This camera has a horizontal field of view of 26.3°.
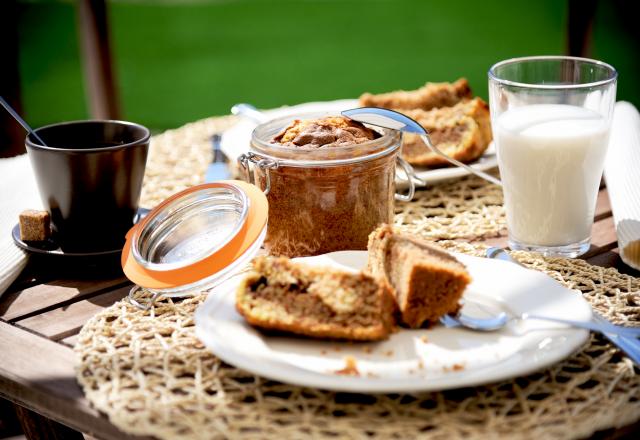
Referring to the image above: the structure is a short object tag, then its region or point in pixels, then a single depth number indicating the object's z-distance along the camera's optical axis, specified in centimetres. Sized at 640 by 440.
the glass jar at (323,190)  86
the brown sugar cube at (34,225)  90
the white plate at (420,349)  71
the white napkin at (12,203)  88
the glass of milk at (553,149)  87
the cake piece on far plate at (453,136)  102
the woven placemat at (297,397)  71
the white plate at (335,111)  100
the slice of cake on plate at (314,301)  75
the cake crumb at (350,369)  73
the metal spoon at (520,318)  75
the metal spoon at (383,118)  89
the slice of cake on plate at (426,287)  76
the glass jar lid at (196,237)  80
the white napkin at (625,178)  87
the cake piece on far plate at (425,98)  109
